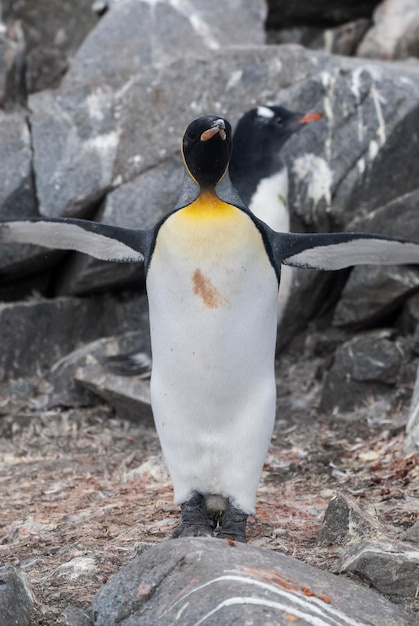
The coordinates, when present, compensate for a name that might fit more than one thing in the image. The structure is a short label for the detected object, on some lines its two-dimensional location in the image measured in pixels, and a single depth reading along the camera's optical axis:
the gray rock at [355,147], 14.19
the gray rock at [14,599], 6.23
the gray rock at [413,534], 7.44
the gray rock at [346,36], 17.93
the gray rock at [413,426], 10.67
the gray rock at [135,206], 14.17
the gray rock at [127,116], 14.21
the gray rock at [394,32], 17.19
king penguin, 7.78
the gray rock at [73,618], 6.33
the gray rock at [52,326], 14.33
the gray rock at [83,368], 13.78
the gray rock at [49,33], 17.40
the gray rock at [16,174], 14.06
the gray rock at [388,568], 6.68
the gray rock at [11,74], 14.46
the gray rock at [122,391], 13.30
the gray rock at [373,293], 13.78
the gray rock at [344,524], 7.55
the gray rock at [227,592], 5.85
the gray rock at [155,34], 15.13
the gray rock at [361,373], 13.17
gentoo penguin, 13.55
